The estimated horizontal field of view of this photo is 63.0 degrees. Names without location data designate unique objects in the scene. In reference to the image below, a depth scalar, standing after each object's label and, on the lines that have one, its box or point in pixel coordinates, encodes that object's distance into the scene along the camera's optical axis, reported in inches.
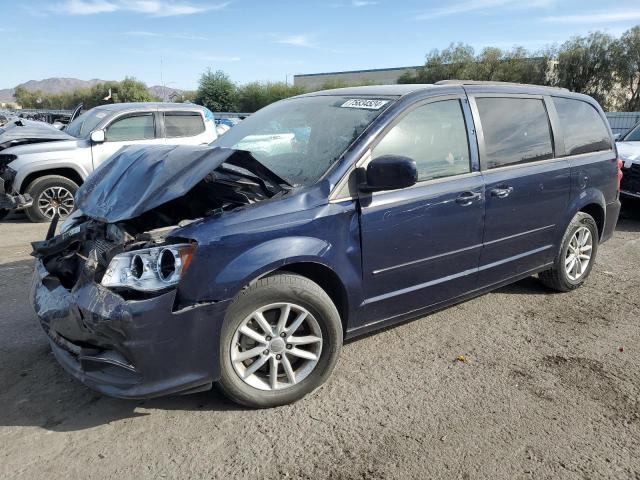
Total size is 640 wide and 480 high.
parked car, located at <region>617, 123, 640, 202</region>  314.8
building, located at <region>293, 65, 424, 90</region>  2687.0
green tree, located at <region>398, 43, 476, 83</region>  2018.9
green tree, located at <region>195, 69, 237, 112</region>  1881.2
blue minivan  103.8
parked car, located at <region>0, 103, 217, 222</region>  303.9
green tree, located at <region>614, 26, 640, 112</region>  1599.4
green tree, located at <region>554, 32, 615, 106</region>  1643.7
